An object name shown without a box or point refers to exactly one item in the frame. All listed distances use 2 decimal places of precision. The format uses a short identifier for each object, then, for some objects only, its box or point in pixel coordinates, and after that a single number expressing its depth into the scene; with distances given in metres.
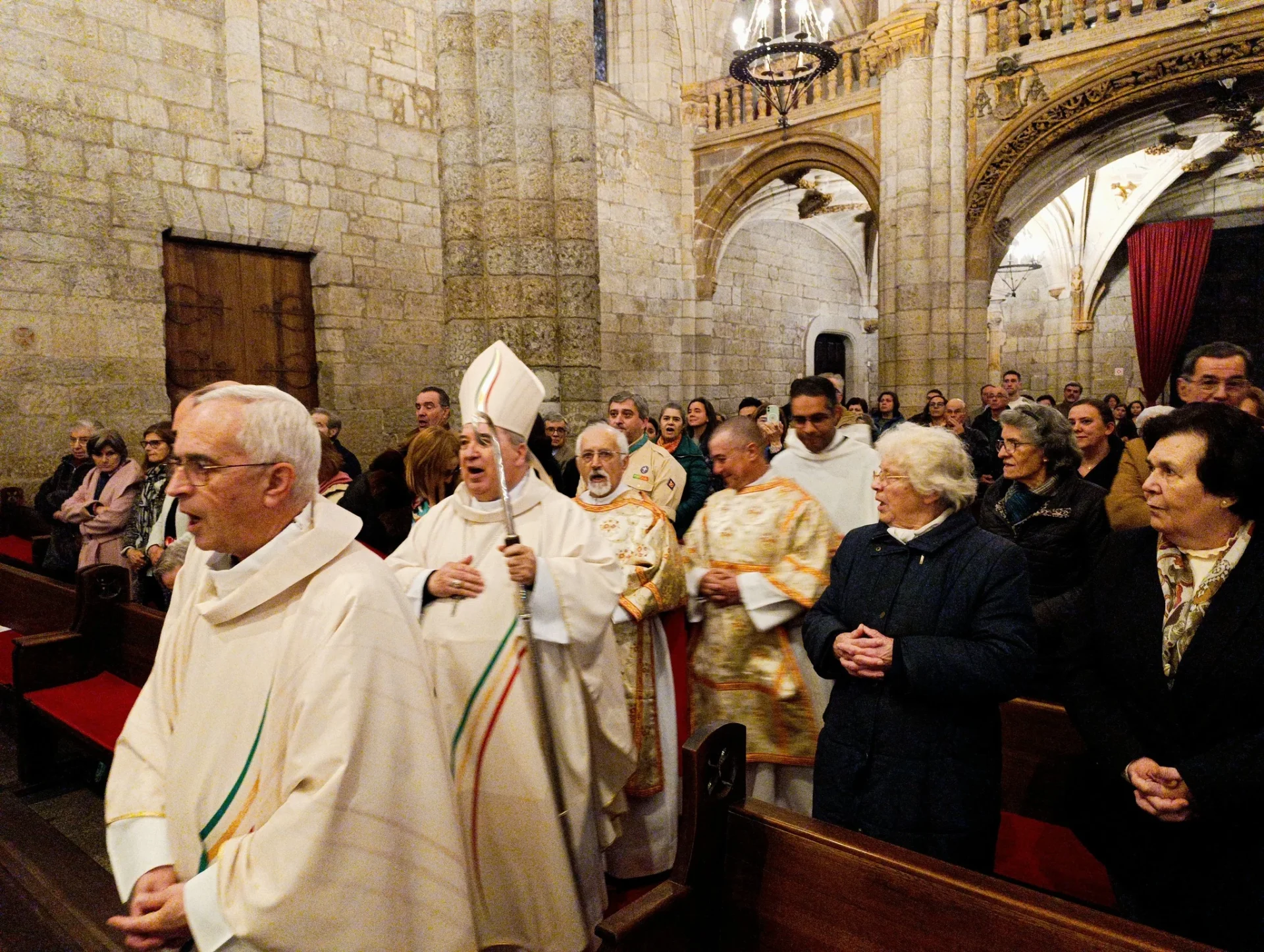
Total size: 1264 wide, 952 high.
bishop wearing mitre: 2.25
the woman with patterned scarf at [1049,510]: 2.80
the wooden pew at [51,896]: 1.97
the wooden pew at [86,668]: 3.51
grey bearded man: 2.78
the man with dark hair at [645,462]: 4.69
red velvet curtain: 13.78
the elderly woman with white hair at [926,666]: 1.89
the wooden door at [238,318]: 7.36
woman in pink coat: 5.04
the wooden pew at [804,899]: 1.42
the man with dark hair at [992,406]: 7.15
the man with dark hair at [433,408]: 4.98
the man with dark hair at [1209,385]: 3.07
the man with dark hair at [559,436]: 5.89
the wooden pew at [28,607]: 4.17
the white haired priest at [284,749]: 1.29
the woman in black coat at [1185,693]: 1.64
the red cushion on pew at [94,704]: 3.29
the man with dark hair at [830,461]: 3.28
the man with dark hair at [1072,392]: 10.41
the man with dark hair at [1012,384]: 7.70
